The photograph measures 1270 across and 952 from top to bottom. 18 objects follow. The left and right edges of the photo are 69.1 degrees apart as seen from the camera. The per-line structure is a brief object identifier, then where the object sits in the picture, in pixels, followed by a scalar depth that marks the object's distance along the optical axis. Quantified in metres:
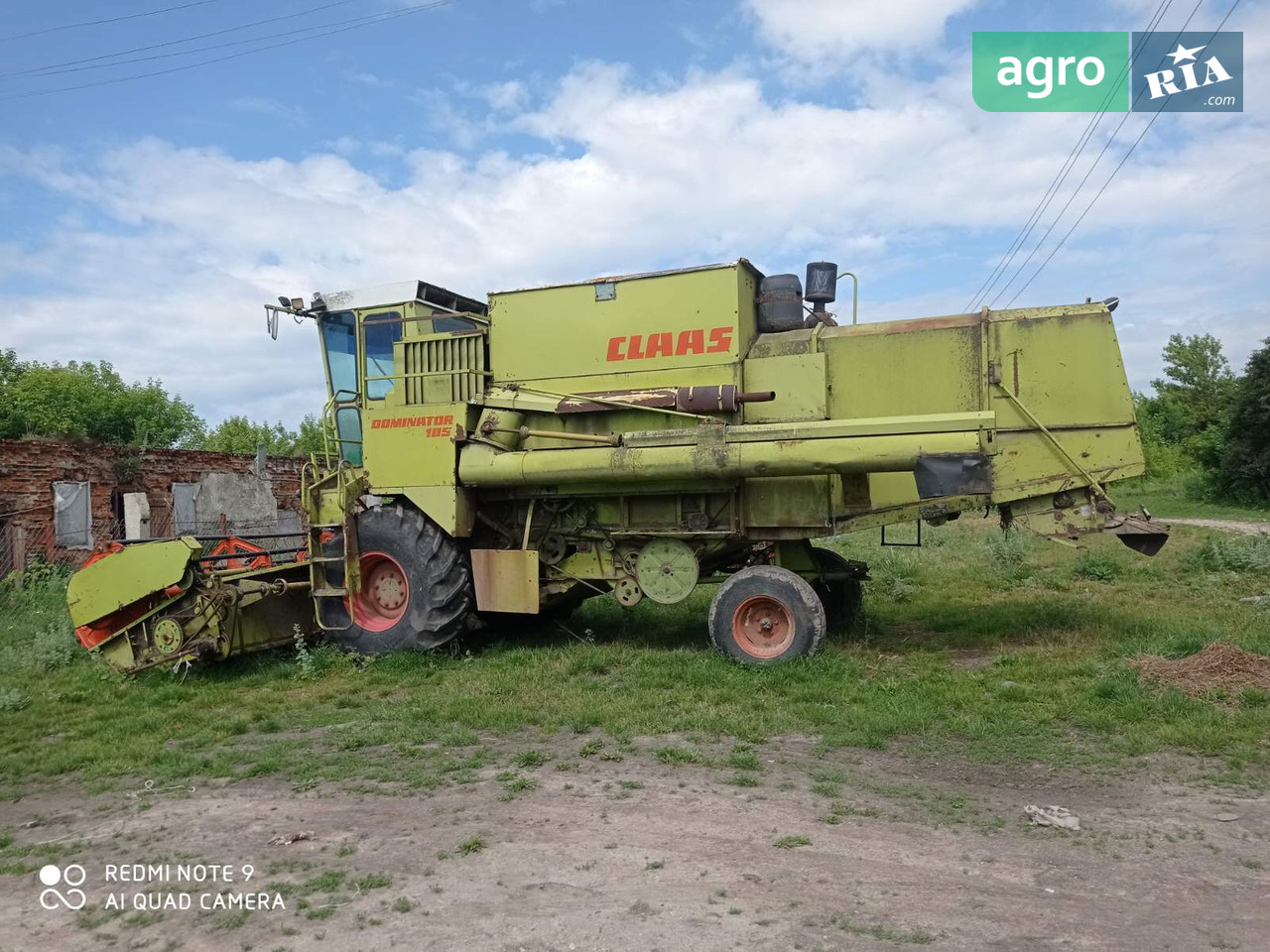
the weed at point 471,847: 4.11
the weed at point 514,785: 4.88
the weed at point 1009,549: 13.08
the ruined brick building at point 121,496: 14.43
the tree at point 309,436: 43.81
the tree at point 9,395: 26.61
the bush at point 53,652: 8.74
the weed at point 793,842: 4.08
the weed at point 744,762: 5.20
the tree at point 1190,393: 39.31
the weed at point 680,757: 5.35
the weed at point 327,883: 3.78
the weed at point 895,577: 11.02
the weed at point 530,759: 5.41
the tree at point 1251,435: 26.86
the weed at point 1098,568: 11.61
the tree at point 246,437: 49.31
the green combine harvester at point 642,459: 7.19
